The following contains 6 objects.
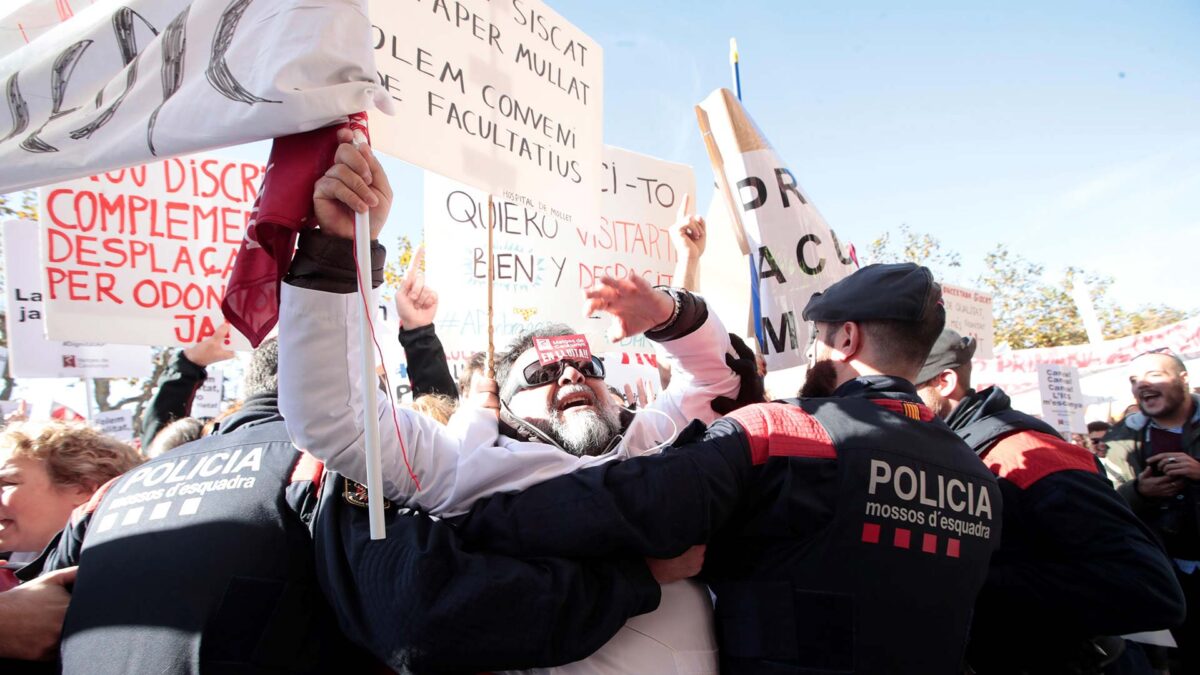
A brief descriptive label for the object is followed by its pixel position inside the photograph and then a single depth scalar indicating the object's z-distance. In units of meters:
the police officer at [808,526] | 1.64
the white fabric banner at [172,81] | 1.62
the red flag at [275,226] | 1.55
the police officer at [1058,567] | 2.17
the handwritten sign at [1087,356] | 12.25
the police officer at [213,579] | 1.78
